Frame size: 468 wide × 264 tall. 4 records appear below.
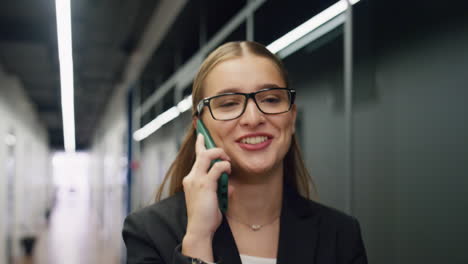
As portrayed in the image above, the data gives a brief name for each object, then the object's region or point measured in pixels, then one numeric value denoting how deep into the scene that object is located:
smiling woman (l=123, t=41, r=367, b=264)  1.20
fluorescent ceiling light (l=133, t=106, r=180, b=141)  5.08
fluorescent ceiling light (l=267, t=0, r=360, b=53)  1.98
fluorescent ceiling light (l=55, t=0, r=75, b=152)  3.32
